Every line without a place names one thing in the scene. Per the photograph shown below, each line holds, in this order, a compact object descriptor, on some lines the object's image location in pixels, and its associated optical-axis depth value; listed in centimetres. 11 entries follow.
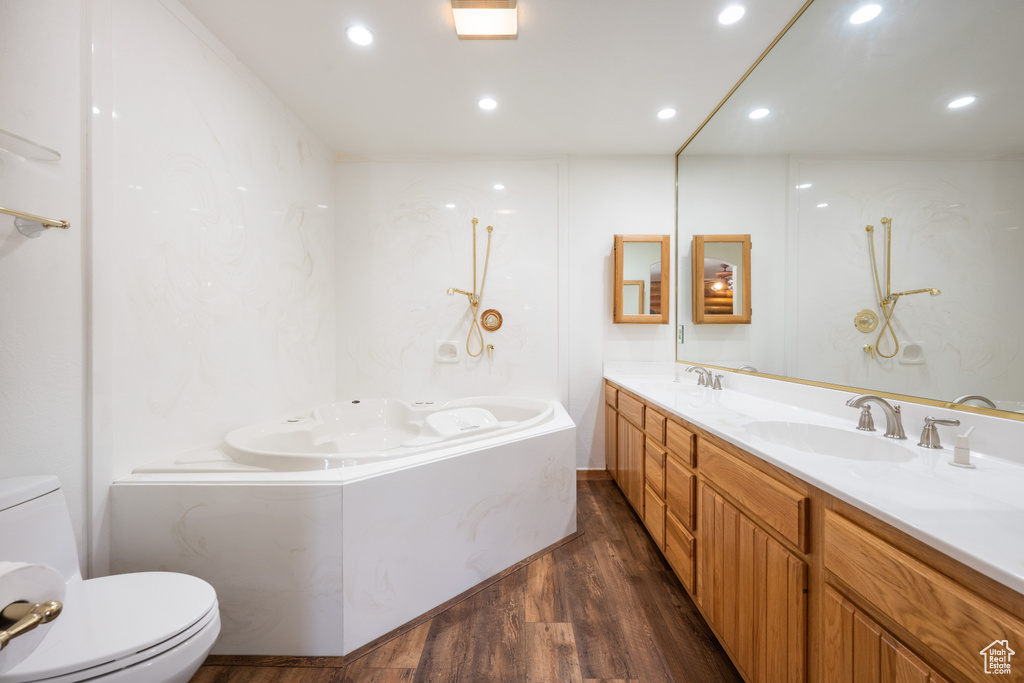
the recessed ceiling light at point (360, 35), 165
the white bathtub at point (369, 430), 142
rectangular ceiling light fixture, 152
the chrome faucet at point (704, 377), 220
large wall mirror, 91
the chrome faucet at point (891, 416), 108
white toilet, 78
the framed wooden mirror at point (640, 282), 275
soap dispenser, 87
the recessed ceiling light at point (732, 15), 154
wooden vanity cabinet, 54
